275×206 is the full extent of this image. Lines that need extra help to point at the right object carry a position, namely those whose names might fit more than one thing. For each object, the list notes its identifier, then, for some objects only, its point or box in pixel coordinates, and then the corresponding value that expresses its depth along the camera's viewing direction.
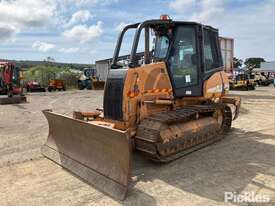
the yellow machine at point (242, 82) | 18.14
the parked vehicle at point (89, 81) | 19.39
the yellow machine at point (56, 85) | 20.18
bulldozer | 3.21
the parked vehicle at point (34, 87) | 19.02
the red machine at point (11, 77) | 13.34
